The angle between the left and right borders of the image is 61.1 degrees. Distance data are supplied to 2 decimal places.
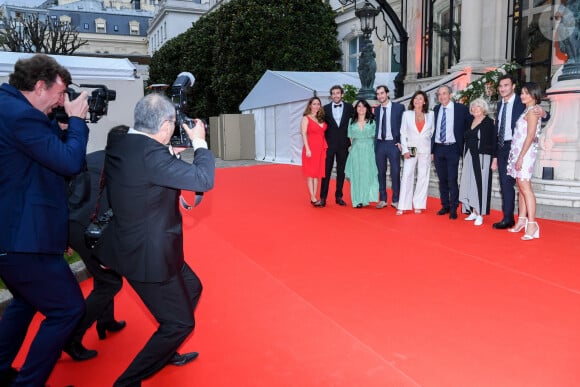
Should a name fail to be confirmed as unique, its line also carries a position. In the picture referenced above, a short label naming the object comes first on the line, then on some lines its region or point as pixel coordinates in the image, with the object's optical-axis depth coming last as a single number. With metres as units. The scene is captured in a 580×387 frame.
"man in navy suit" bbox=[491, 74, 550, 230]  6.06
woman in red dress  8.00
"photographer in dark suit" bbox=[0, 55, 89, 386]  2.21
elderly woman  6.41
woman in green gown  7.89
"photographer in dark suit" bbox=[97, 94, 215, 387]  2.31
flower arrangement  9.11
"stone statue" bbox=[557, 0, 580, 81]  7.02
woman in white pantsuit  7.26
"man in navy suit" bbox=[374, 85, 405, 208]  7.57
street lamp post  11.55
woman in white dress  5.70
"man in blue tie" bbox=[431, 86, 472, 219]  6.88
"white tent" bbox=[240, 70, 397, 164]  15.09
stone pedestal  7.06
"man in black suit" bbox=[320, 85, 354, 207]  8.06
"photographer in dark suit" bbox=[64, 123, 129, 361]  2.94
